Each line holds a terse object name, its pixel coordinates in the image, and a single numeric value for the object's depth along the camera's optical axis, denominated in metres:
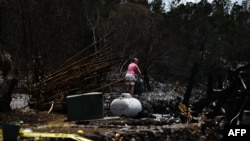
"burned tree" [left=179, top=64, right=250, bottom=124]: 11.95
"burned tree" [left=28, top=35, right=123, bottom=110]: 15.33
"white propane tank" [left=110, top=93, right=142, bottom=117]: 14.31
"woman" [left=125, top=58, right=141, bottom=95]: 18.89
